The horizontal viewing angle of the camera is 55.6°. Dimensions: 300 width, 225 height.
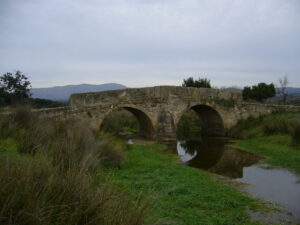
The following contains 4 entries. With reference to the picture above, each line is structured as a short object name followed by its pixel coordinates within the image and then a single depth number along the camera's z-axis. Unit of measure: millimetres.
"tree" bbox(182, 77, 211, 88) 25172
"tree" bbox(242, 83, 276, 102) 25078
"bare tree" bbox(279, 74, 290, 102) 33962
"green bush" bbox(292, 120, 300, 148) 11362
